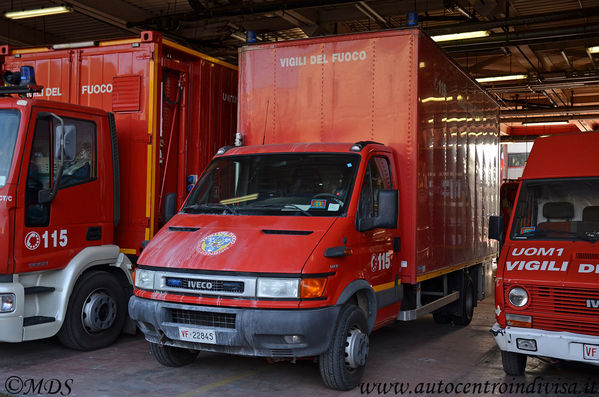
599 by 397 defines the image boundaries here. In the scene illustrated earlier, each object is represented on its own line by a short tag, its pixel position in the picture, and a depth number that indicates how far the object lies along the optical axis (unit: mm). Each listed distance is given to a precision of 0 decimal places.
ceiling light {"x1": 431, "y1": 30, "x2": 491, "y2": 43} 13026
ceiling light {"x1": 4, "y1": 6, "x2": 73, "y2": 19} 12430
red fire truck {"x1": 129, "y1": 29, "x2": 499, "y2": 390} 5355
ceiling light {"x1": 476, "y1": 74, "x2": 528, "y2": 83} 17297
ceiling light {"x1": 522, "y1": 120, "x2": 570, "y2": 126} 26020
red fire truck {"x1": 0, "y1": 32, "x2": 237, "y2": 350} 6438
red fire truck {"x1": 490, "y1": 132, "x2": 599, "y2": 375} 5668
